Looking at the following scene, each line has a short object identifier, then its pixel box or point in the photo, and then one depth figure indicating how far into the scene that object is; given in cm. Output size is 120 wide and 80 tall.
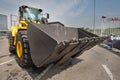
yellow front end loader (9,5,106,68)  215
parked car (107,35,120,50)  671
